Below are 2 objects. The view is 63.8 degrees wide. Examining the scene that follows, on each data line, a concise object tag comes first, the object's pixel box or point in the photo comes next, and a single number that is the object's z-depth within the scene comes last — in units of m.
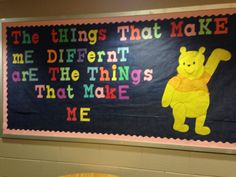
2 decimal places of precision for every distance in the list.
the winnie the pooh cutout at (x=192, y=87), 1.39
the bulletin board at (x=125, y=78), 1.38
